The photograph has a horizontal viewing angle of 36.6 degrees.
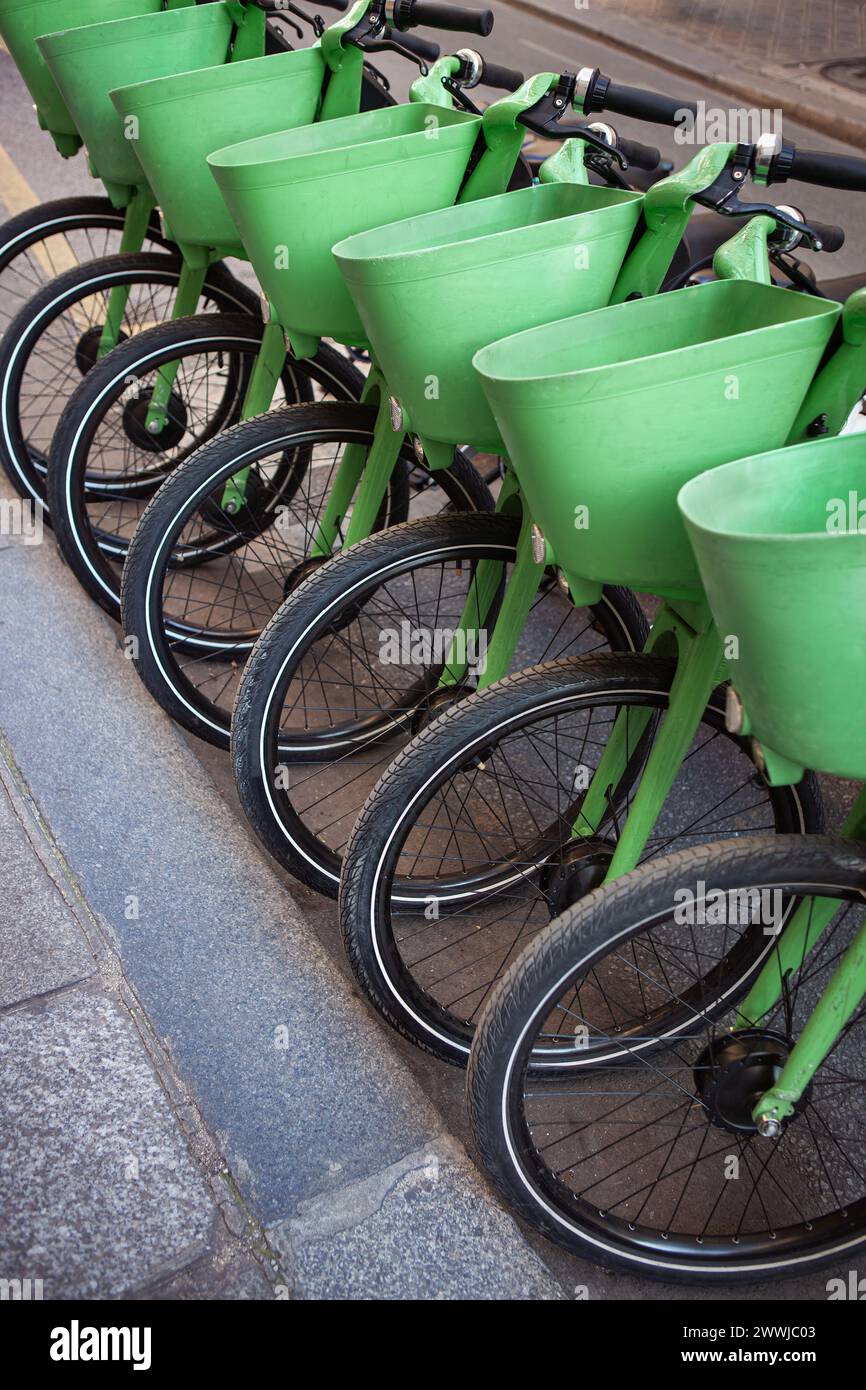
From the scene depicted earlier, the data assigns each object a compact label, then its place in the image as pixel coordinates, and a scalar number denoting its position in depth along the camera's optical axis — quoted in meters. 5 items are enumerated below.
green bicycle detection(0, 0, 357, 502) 3.13
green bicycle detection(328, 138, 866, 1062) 1.75
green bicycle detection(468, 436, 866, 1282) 1.50
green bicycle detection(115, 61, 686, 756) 2.35
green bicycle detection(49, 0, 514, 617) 2.46
